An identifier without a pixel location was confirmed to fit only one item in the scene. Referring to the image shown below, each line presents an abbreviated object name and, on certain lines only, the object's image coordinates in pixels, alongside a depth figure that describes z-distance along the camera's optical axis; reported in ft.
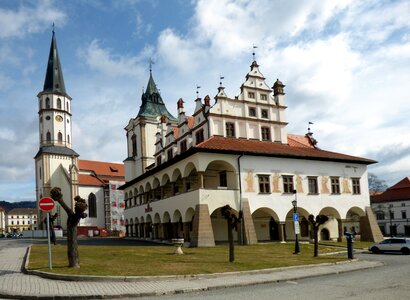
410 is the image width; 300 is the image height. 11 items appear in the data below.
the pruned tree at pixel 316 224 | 81.63
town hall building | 114.62
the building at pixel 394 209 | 267.80
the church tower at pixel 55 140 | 261.24
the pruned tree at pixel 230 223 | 67.00
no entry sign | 55.47
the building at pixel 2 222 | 543.88
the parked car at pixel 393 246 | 93.09
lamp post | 89.74
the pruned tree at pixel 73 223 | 56.90
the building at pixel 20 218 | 601.75
